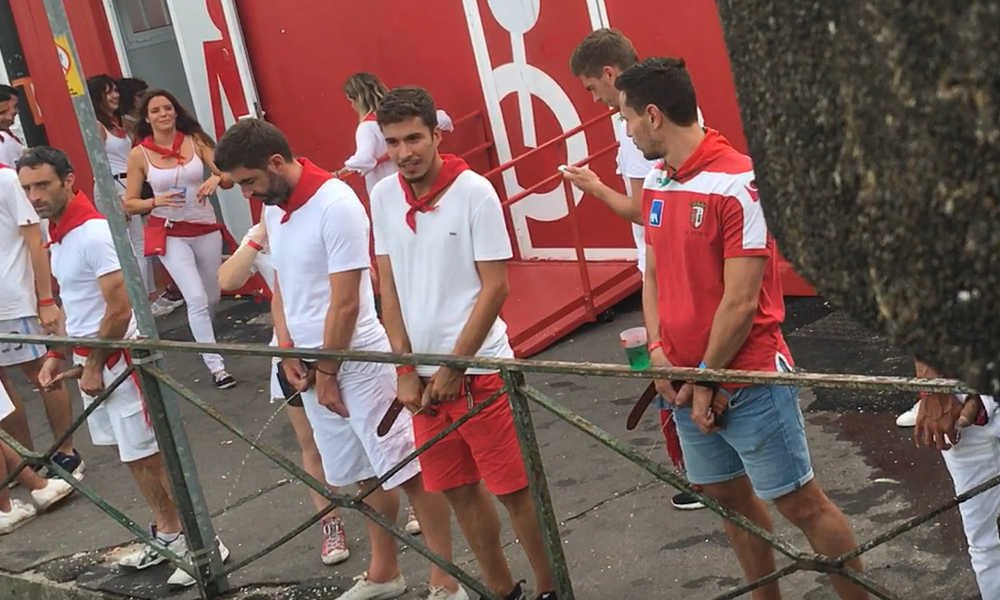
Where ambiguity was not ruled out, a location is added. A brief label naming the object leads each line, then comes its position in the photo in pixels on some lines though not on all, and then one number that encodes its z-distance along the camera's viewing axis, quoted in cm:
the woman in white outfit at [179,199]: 855
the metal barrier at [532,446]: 322
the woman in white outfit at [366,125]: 820
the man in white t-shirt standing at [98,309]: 599
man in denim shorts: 386
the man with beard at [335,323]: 497
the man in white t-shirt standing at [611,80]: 518
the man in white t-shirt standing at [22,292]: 741
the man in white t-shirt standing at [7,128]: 968
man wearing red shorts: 455
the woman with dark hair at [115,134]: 979
